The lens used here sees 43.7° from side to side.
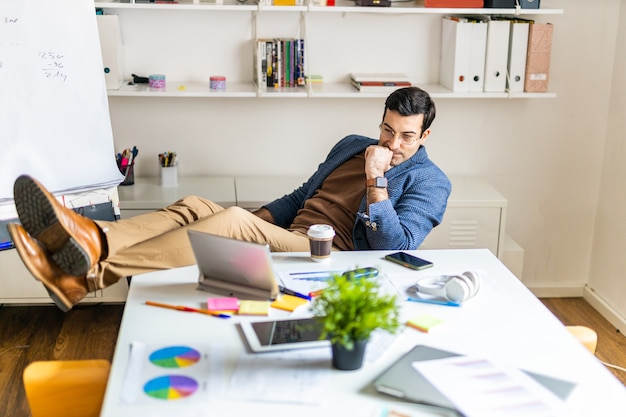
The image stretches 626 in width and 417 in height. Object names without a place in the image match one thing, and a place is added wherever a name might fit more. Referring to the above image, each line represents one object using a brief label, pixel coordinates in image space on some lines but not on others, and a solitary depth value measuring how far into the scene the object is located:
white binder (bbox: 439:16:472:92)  3.43
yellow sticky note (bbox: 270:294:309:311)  1.98
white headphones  2.03
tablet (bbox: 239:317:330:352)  1.76
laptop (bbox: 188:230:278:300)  1.98
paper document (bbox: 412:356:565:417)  1.52
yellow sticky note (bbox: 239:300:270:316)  1.95
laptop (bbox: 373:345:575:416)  1.55
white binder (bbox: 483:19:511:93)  3.44
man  2.04
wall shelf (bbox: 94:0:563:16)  3.28
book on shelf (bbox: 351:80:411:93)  3.46
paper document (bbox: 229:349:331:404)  1.56
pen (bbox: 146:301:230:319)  1.94
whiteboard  2.80
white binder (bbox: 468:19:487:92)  3.44
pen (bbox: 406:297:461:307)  2.03
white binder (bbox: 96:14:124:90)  3.36
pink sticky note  1.97
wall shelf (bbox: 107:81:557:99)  3.39
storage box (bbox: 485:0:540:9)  3.37
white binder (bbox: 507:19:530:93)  3.44
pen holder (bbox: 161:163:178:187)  3.54
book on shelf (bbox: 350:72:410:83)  3.52
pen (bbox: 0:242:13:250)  2.91
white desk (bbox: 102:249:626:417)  1.54
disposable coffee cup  2.29
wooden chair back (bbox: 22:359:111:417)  1.82
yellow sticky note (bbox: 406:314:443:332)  1.87
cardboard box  3.37
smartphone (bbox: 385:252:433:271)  2.27
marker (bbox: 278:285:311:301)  2.04
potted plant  1.57
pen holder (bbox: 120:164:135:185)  3.50
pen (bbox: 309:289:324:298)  2.04
